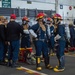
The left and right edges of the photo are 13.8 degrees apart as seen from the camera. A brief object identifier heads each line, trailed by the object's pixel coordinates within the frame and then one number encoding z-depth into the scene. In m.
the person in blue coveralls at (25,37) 11.66
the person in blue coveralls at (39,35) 9.58
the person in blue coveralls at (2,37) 10.70
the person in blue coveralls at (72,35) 14.94
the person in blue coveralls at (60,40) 9.49
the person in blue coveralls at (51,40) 9.88
